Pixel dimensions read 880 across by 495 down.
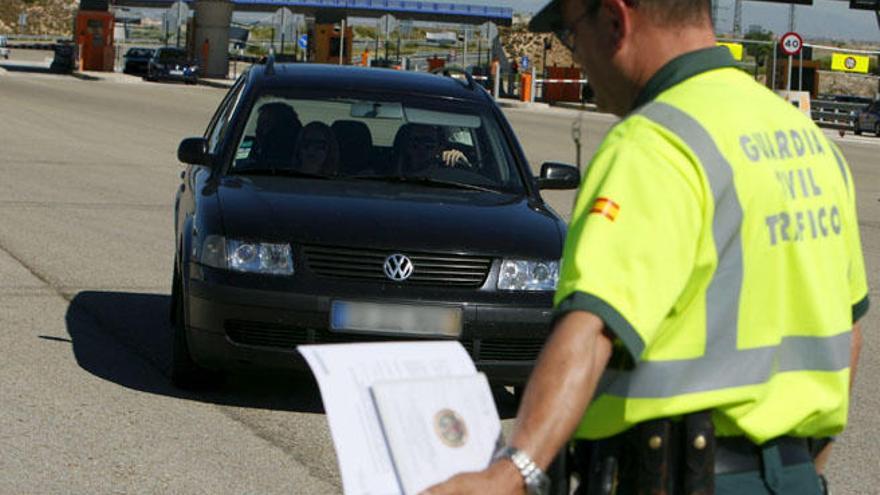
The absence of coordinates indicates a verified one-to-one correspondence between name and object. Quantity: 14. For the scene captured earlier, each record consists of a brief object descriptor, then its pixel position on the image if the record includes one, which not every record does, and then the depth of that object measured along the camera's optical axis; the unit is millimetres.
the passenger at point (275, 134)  8766
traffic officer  2441
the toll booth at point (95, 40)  69312
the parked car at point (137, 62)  69312
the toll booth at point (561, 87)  62750
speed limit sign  45469
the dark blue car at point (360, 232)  7398
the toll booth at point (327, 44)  77750
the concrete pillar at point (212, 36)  72312
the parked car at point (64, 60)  68812
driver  8766
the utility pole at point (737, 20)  101150
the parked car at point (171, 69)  63719
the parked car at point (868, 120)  48000
